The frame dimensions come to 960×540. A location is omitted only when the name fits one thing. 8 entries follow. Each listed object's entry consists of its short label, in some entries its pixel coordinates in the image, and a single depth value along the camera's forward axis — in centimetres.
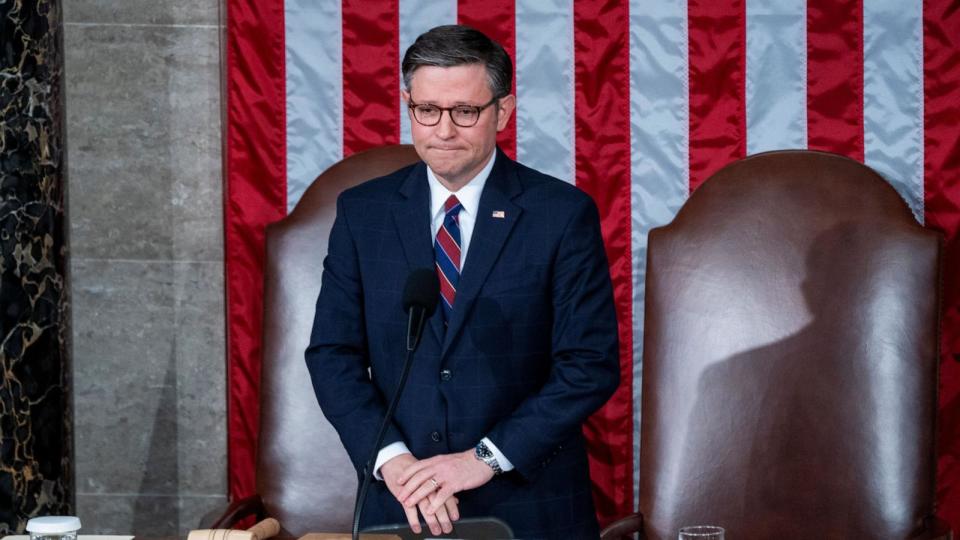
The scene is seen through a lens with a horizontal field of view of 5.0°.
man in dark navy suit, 1740
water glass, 1700
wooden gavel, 1712
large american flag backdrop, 1832
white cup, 1709
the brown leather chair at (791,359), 1804
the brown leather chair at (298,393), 1822
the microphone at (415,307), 1702
